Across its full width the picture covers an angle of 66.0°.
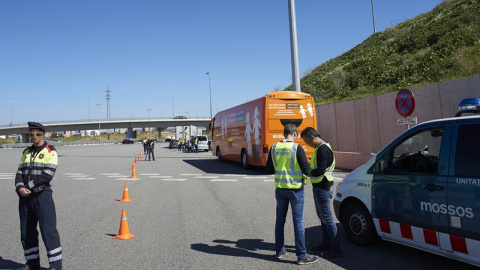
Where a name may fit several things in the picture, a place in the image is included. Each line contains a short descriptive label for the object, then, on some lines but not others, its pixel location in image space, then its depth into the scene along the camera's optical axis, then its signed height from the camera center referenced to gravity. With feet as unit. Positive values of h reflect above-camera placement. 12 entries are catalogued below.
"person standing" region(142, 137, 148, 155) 90.21 +2.65
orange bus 49.34 +4.07
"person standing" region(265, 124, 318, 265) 15.03 -1.36
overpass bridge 316.40 +28.39
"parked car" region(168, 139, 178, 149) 175.73 +4.42
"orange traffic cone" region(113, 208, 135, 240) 19.84 -4.05
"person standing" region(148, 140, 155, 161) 86.58 +1.97
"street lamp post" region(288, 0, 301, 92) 57.52 +16.58
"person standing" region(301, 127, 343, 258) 15.78 -1.55
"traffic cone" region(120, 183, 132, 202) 31.50 -3.50
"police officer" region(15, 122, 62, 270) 14.26 -1.62
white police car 12.31 -1.96
